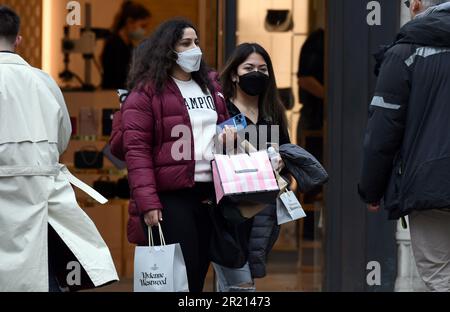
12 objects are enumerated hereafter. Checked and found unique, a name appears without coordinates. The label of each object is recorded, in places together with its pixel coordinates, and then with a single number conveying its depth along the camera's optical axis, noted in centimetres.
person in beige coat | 1109
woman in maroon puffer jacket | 1230
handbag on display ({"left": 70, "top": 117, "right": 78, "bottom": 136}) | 1909
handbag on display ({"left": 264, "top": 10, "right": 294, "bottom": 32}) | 1869
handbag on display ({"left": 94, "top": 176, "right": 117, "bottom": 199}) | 1928
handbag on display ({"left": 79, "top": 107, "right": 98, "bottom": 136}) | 1919
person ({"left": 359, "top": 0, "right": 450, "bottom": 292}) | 1111
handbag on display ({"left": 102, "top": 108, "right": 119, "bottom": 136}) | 1936
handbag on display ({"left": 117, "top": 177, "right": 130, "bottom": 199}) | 1931
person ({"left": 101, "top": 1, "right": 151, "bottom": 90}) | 2002
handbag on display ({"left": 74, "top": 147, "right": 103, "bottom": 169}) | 1919
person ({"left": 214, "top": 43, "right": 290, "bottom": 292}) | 1342
